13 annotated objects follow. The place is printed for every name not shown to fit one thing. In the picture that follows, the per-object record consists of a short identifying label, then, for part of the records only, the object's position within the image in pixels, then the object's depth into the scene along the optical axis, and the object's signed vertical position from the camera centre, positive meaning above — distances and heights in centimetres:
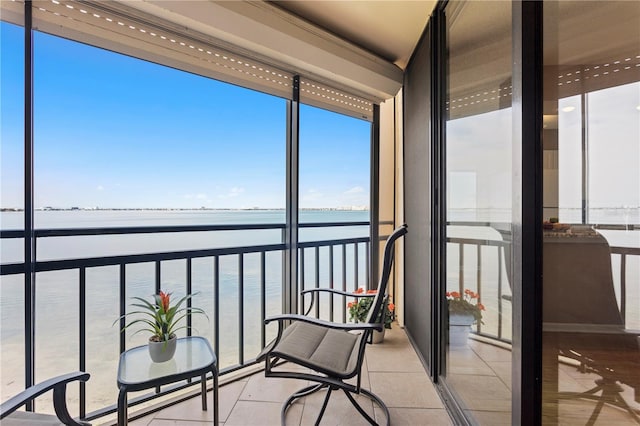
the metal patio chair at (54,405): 91 -68
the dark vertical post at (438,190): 180 +15
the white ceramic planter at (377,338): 252 -117
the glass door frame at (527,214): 97 -1
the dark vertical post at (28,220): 135 -4
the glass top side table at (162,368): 121 -77
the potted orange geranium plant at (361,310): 251 -92
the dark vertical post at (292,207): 233 +5
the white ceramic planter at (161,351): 142 -73
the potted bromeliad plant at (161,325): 142 -62
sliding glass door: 118 +3
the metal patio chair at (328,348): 134 -75
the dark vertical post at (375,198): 288 +15
